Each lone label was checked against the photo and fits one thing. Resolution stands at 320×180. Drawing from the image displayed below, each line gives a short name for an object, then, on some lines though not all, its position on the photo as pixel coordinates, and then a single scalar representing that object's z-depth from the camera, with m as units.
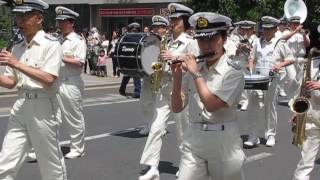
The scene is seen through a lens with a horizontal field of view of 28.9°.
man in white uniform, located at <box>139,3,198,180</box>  7.25
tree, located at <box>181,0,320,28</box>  25.81
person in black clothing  14.68
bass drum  9.20
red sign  40.50
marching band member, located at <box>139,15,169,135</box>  10.61
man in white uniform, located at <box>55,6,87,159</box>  8.55
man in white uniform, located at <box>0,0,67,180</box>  5.47
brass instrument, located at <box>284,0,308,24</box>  15.83
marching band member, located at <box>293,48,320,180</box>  6.16
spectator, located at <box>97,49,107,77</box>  21.59
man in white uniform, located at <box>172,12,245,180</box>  4.55
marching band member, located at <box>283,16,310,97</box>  12.41
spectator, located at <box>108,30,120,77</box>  10.17
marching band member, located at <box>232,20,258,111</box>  10.68
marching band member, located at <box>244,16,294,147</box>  9.79
